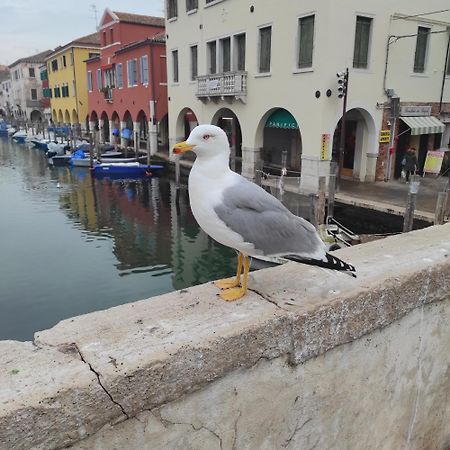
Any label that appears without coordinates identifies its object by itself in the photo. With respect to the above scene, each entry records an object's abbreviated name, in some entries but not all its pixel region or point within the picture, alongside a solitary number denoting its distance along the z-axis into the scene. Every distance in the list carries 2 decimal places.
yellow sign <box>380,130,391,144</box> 16.78
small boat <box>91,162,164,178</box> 25.53
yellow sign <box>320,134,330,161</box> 15.48
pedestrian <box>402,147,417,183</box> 16.58
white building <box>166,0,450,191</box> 15.11
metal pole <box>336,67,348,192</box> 14.75
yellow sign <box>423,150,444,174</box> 17.03
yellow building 41.34
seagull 2.40
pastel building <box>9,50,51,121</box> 64.06
